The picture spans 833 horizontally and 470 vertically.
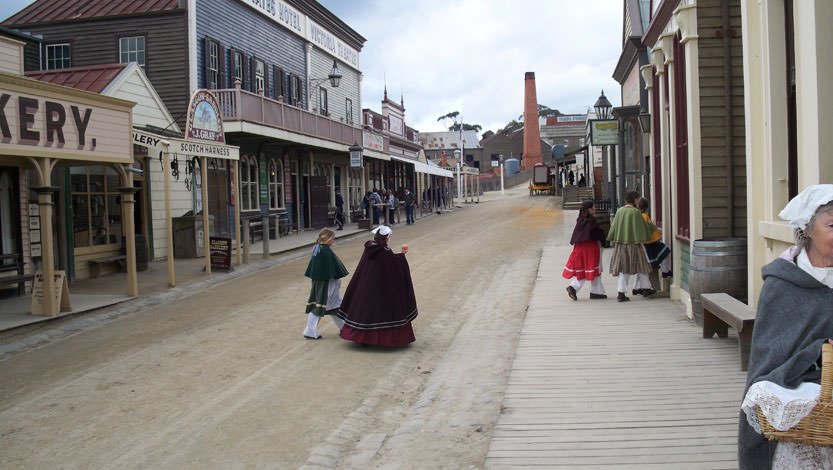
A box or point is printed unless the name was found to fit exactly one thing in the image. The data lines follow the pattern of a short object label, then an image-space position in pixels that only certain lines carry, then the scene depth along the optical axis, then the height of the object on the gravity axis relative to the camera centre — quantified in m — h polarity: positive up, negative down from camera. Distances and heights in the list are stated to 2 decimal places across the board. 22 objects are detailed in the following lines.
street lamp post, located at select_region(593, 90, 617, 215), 18.83 +2.88
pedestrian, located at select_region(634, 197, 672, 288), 10.20 -0.53
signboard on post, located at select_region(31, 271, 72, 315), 10.36 -0.90
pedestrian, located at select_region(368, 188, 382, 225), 28.48 +0.96
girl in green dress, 8.84 -0.69
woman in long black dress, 8.12 -0.90
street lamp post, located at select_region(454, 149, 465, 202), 54.38 +2.42
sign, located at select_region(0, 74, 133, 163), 9.49 +1.60
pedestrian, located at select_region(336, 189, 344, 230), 26.47 +0.47
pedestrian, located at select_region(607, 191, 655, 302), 9.88 -0.42
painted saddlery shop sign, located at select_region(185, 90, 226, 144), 14.11 +2.24
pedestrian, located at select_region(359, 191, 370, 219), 27.73 +0.80
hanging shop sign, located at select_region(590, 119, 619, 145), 17.12 +2.04
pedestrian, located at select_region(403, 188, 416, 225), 29.95 +0.58
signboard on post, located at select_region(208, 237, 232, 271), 15.23 -0.56
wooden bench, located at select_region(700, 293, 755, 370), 5.93 -0.93
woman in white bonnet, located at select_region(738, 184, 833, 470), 2.60 -0.39
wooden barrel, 7.58 -0.58
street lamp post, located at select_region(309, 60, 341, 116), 23.20 +4.82
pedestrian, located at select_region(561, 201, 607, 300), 10.36 -0.57
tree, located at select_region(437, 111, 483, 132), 125.91 +19.42
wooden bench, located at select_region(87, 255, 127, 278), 14.74 -0.67
